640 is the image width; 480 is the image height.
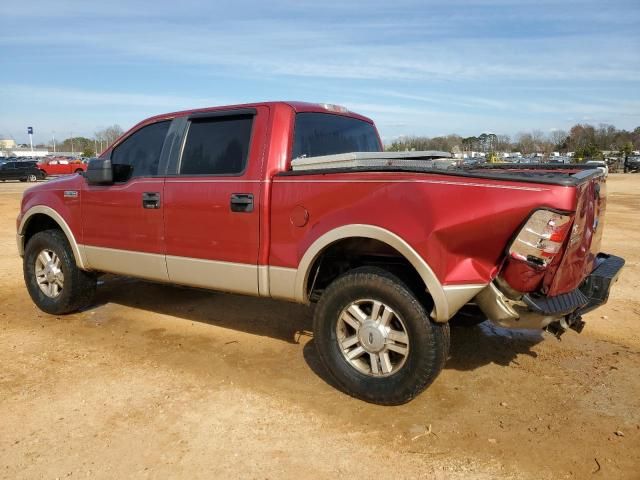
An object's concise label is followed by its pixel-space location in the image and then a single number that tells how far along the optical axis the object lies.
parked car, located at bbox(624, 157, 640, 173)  43.94
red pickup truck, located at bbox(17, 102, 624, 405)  3.14
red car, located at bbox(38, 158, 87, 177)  35.53
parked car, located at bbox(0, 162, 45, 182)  31.64
